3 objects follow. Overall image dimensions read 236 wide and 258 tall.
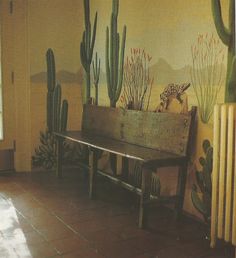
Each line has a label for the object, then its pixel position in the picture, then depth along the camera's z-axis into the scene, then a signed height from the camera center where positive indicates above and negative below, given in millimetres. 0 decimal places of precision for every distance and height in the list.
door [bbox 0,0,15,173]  4684 +177
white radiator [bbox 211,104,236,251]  2515 -536
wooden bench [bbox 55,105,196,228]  3105 -451
